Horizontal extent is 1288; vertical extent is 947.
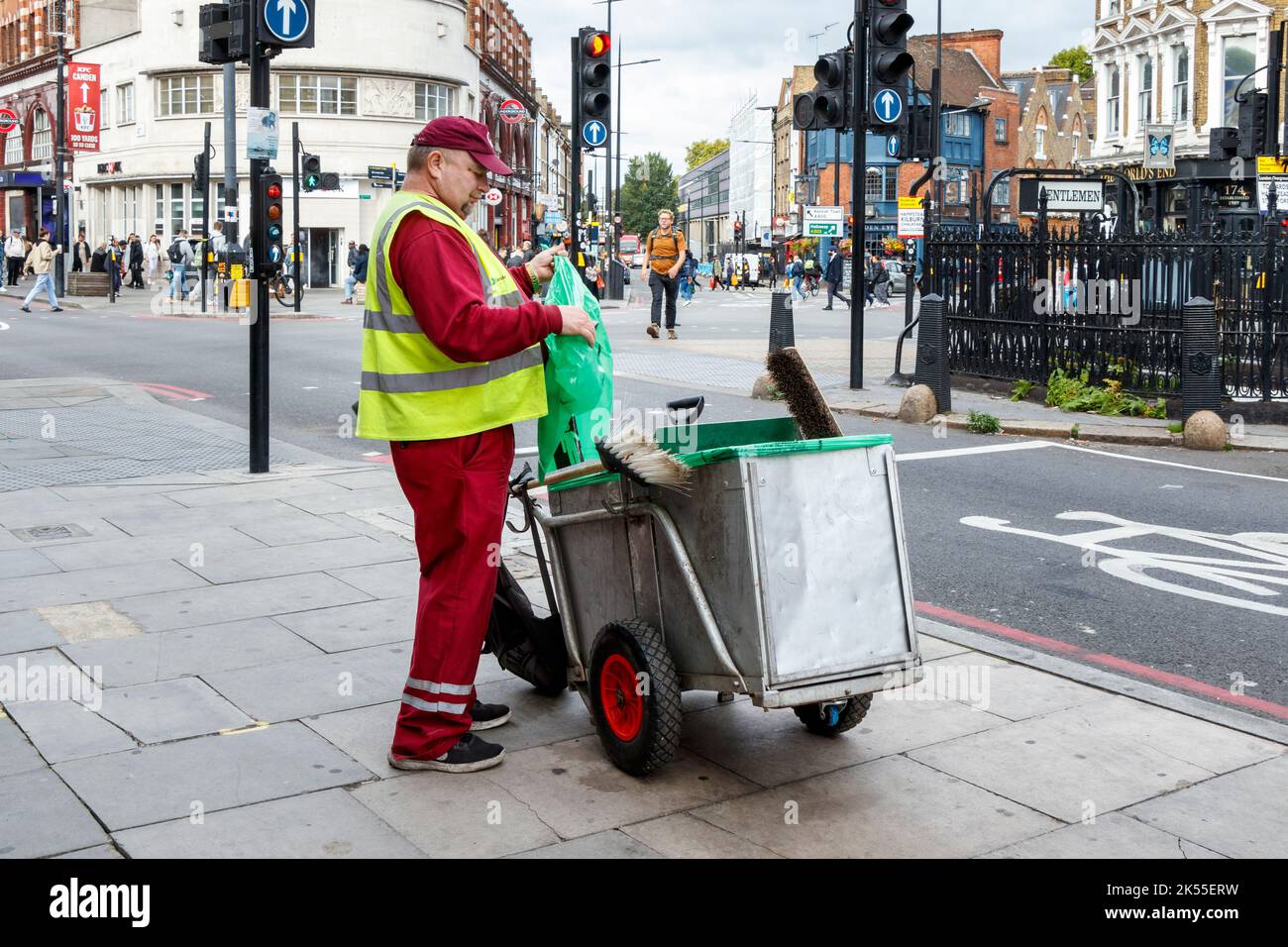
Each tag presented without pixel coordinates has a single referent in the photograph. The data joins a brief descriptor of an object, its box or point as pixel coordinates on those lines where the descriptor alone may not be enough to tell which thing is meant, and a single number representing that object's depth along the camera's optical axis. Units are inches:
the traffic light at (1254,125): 733.3
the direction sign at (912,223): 858.8
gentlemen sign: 625.3
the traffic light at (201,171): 1209.4
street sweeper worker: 159.0
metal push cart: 148.7
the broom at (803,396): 169.2
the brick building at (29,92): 2488.9
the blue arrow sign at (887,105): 548.4
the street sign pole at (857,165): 546.3
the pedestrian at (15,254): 1780.3
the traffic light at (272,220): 358.9
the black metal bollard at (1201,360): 471.8
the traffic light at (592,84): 580.1
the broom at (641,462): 151.7
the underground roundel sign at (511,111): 1406.3
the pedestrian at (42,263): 1167.6
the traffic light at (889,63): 537.3
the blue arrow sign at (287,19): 348.8
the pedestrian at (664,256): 828.0
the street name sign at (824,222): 990.4
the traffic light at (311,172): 1203.1
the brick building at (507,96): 2534.4
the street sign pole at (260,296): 355.9
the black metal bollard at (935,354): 526.6
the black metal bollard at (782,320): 582.9
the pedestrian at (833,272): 1423.5
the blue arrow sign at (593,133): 573.6
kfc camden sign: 1561.3
